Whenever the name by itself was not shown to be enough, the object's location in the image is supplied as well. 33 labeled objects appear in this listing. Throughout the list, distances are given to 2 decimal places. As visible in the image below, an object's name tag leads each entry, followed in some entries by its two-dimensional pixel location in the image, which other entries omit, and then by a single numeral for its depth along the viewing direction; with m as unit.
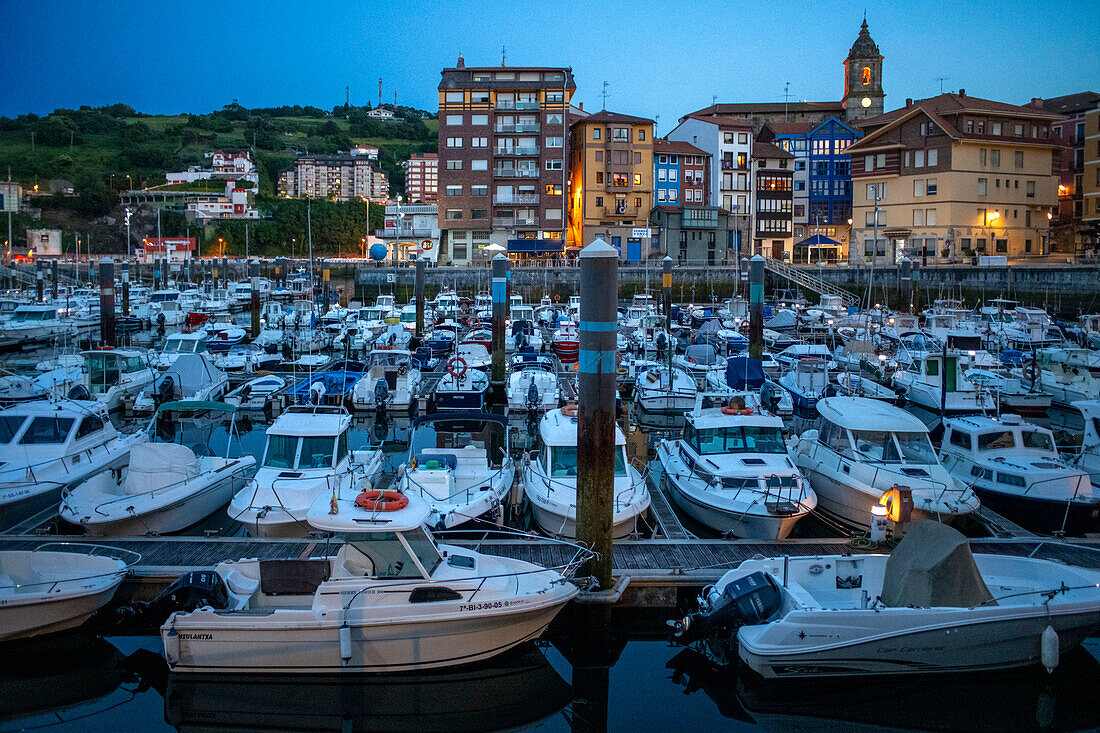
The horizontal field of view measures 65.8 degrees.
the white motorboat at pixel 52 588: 10.50
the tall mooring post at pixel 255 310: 44.78
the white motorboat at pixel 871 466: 14.22
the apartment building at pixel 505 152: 70.94
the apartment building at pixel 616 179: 72.62
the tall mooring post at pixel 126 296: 49.41
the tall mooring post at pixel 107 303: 33.25
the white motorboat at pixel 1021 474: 14.95
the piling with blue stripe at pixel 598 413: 11.30
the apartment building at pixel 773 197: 77.75
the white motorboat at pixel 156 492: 13.95
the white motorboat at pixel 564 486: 13.66
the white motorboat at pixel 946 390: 23.47
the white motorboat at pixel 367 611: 9.82
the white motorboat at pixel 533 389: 25.59
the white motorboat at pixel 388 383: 26.52
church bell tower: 98.44
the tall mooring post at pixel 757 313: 29.95
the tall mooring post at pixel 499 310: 28.08
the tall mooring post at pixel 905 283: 53.41
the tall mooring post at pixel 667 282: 44.12
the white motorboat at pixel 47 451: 15.05
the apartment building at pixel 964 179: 62.66
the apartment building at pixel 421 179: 161.25
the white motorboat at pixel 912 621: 9.84
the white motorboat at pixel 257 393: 26.98
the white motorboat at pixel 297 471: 13.50
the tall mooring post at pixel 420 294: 43.44
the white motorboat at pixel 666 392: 26.36
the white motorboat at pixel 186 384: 26.05
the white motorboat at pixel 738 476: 13.69
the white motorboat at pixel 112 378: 26.08
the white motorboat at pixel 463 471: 13.88
